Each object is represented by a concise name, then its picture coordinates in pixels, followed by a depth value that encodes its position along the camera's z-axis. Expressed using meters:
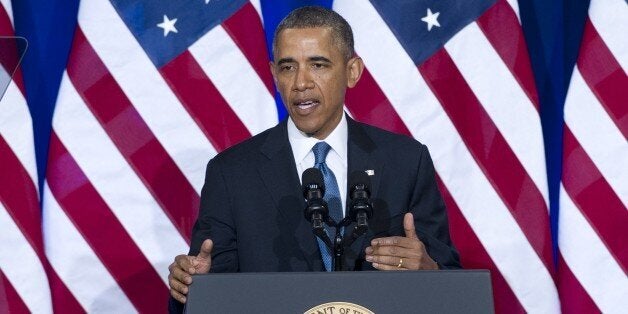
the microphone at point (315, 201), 8.12
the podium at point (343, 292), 8.01
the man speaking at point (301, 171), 8.56
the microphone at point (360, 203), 8.11
